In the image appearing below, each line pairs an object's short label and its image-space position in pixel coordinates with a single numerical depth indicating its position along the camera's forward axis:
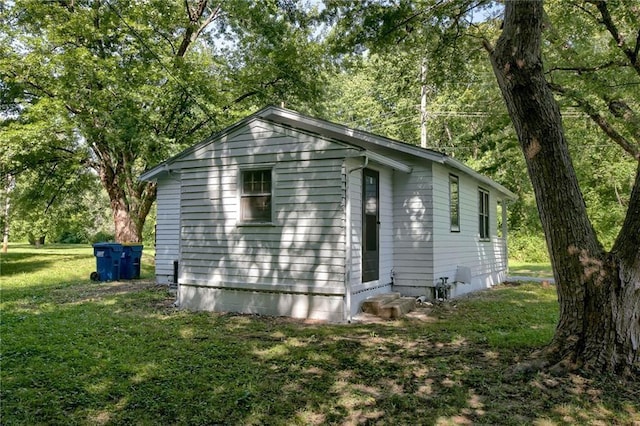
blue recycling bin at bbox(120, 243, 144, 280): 13.33
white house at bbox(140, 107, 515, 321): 7.47
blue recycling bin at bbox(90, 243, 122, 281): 12.91
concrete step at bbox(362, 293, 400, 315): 7.80
